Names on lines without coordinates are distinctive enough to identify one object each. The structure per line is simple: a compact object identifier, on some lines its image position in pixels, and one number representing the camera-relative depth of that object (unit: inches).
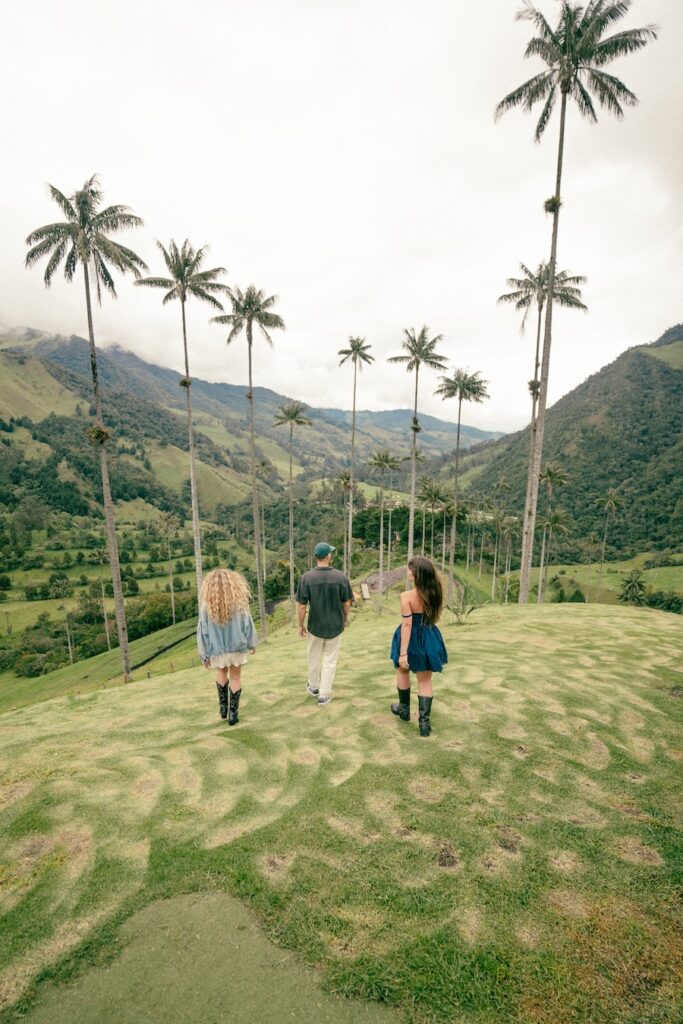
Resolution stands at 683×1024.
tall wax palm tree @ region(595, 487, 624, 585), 2669.8
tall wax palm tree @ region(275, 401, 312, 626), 1668.4
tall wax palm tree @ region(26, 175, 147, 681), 769.6
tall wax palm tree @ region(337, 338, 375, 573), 1812.3
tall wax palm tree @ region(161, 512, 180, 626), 3591.0
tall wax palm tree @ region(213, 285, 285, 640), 1176.8
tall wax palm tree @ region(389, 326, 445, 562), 1462.8
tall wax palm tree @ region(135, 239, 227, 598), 1017.5
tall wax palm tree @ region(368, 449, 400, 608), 1988.2
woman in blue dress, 255.0
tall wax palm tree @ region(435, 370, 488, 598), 1515.1
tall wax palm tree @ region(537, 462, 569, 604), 1990.7
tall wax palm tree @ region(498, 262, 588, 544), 1049.5
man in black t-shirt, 287.3
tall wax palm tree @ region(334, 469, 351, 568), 2231.8
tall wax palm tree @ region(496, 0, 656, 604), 764.0
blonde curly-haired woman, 271.0
